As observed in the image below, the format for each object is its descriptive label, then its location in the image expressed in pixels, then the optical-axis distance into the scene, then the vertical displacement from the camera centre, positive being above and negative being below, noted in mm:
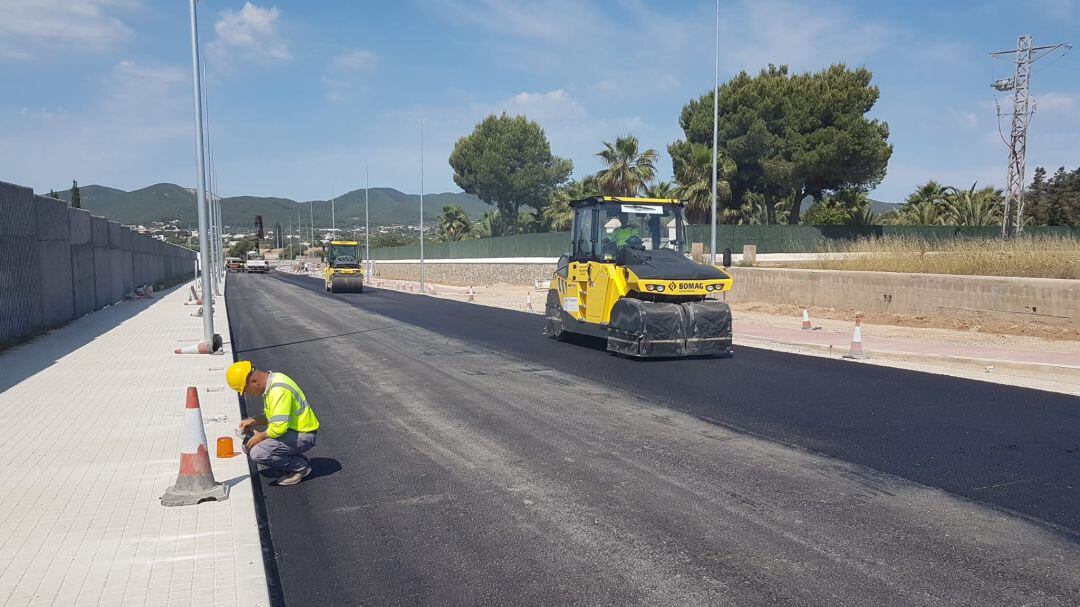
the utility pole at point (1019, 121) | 39250 +6975
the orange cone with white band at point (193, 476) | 5500 -1656
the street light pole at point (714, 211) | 24061 +1454
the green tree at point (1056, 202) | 51938 +3643
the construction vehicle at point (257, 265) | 79000 -839
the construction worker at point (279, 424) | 5887 -1368
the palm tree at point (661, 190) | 45812 +4057
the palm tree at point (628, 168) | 47062 +5578
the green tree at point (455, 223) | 80125 +3602
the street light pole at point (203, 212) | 13586 +867
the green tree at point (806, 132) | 41094 +6961
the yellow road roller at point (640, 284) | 12289 -523
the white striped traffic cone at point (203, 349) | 13648 -1698
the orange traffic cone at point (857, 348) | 13125 -1697
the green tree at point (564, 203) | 53062 +4256
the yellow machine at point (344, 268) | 36000 -574
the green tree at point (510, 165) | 72500 +9070
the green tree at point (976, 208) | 51688 +3110
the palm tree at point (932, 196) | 52875 +4102
